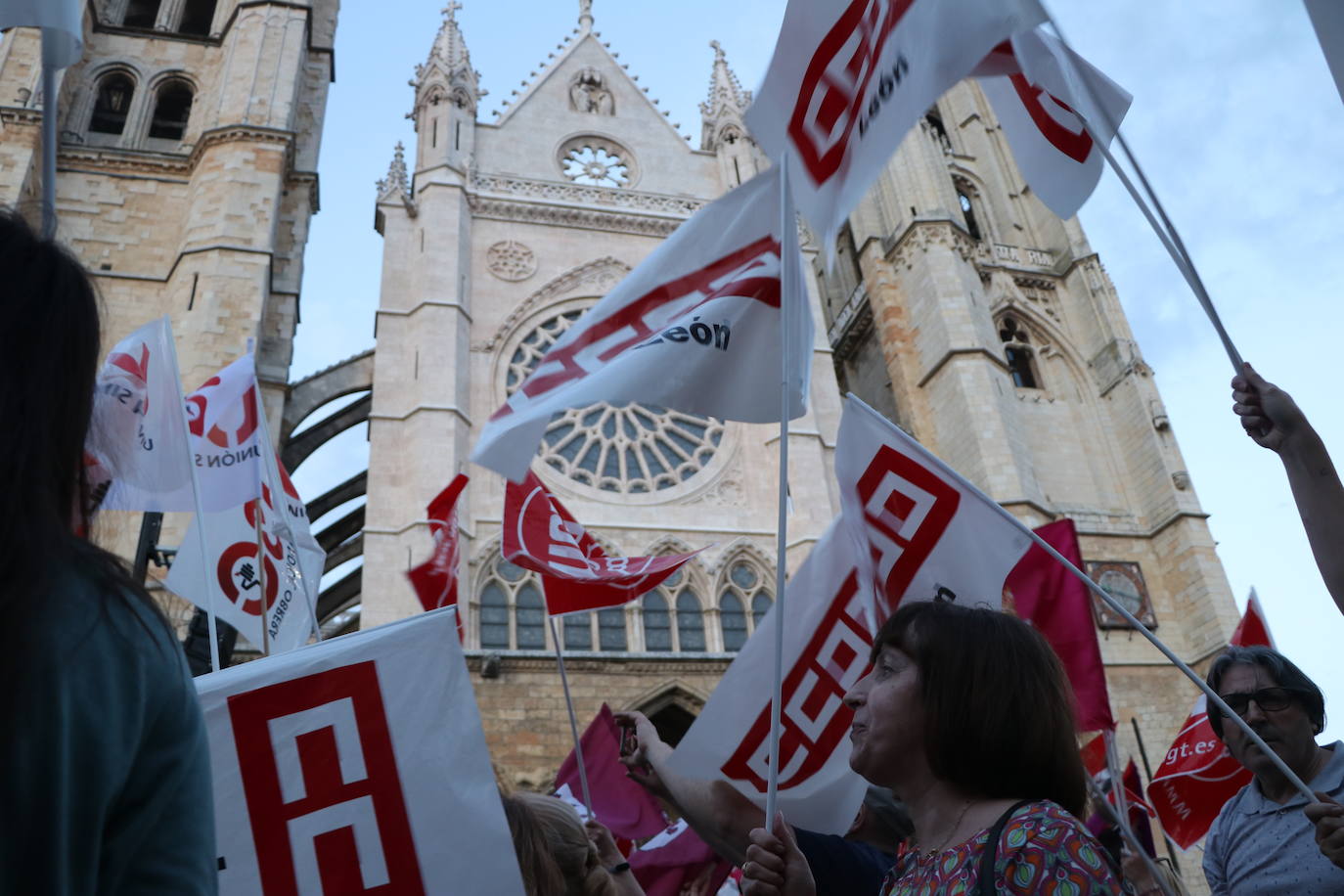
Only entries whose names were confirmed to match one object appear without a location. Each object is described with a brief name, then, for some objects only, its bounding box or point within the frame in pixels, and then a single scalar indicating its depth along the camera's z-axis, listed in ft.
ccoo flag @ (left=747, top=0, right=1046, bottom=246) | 9.41
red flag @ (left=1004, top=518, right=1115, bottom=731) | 13.92
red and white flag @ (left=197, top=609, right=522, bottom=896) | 6.96
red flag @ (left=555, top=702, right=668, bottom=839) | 18.28
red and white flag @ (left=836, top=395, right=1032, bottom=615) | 10.44
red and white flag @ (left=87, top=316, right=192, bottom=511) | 16.06
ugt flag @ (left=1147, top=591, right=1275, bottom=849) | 17.01
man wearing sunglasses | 7.93
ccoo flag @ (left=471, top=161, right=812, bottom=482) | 9.98
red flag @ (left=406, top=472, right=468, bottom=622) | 25.90
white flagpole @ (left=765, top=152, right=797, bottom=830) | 6.84
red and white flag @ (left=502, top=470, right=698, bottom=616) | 19.26
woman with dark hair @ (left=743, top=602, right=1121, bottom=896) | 4.98
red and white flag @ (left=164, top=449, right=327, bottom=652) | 19.43
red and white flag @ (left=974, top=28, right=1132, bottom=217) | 9.56
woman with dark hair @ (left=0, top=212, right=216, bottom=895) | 2.57
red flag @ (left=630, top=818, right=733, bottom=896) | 13.14
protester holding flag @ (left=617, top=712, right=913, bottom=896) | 7.06
